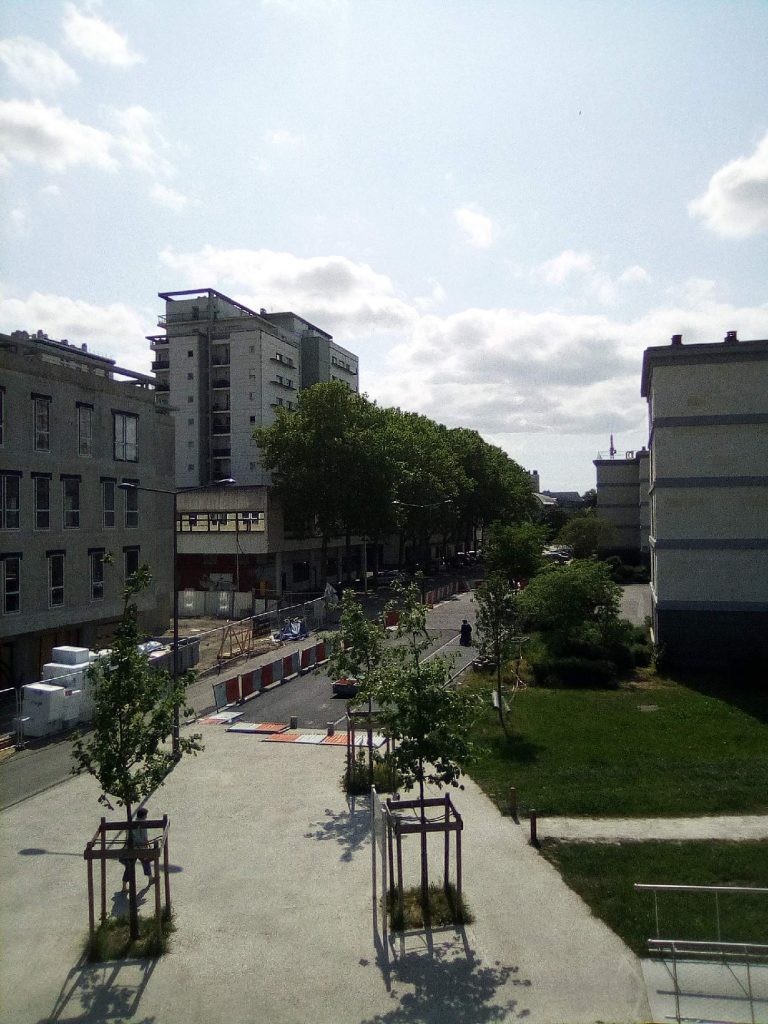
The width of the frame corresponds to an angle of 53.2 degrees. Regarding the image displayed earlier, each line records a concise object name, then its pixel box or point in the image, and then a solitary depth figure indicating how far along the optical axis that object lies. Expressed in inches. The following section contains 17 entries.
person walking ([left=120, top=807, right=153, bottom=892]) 466.3
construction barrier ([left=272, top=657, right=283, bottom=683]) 1176.2
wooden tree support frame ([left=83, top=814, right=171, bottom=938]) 443.8
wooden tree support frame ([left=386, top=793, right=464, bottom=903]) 464.8
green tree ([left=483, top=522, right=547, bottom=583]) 2017.7
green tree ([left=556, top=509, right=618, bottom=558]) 2593.5
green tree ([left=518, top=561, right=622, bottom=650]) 1201.4
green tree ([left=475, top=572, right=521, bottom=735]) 954.7
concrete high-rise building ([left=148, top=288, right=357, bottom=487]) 2711.6
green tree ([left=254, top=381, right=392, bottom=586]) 2101.4
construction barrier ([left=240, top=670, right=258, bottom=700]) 1087.6
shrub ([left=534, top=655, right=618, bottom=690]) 1103.8
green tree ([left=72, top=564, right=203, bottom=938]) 455.8
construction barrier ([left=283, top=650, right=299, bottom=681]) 1214.6
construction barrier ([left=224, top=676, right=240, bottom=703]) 1056.2
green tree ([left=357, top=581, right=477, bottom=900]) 474.3
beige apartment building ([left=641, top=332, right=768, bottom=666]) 1159.6
